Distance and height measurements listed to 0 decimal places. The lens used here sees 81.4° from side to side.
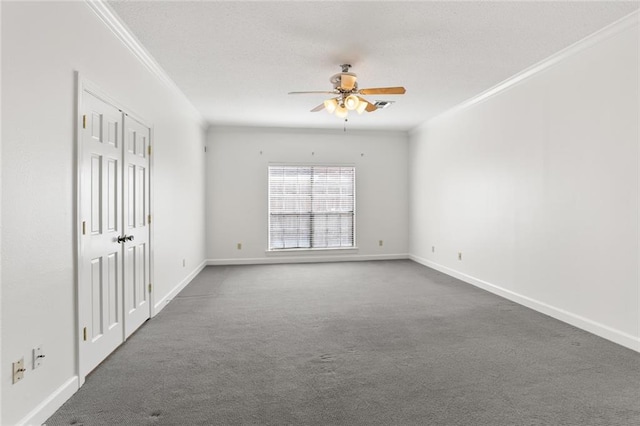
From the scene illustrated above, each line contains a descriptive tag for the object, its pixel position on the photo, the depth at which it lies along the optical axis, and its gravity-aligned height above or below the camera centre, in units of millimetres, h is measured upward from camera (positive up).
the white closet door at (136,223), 3293 -93
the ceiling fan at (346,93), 3848 +1226
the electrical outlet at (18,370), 1883 -803
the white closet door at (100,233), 2545 -146
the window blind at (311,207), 7586 +126
